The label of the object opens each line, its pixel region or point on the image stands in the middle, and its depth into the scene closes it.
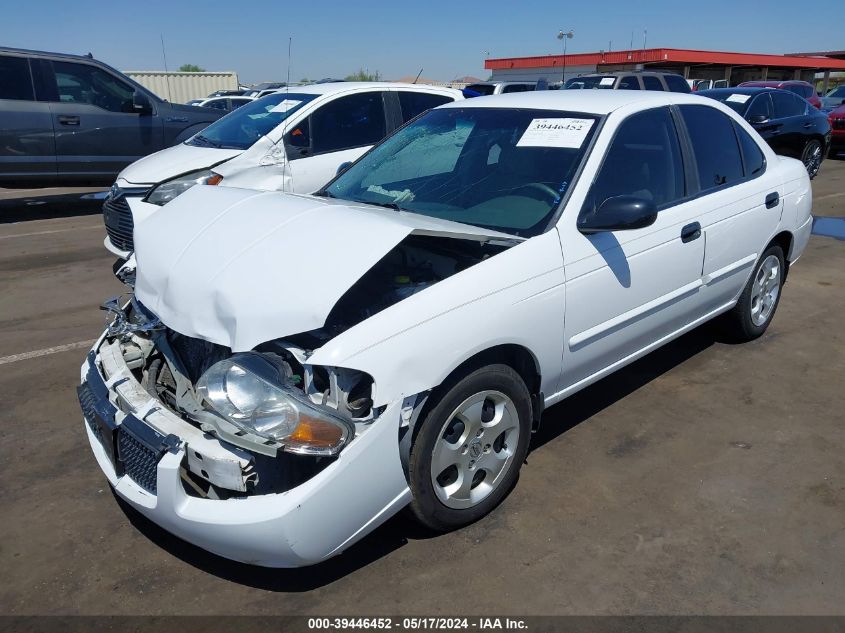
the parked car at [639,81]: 15.30
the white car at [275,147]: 6.77
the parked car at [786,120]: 12.27
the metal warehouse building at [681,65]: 36.22
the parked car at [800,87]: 19.70
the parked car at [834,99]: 20.59
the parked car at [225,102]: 19.95
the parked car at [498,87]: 16.39
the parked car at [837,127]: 16.14
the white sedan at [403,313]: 2.47
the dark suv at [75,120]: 9.55
